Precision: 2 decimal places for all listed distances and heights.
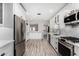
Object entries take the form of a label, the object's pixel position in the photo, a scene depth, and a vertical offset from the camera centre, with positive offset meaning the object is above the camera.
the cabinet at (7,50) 1.14 -0.51
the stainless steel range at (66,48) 1.40 -0.57
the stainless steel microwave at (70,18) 1.66 +0.34
